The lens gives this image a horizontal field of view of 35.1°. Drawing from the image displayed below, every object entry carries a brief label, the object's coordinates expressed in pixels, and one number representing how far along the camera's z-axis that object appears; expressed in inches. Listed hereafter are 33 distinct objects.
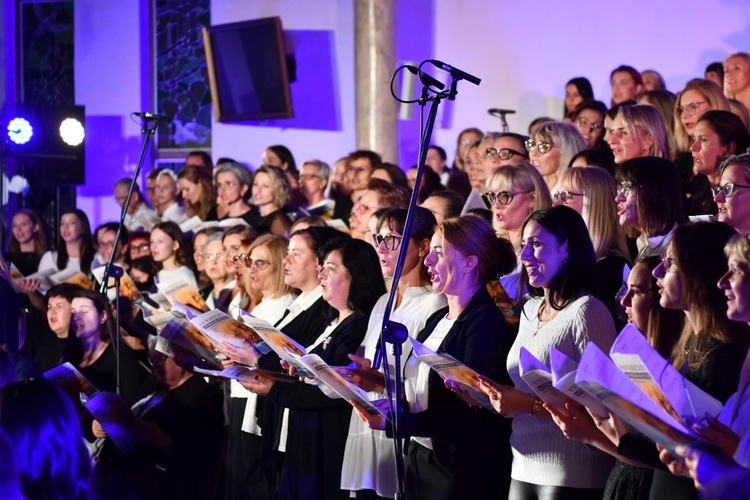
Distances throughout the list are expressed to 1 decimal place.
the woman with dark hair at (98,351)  229.5
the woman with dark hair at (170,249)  271.9
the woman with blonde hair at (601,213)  153.6
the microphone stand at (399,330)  128.6
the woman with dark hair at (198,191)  313.7
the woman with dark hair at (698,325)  115.0
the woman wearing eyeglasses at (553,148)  203.8
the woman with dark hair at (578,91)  314.8
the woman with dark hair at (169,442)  208.2
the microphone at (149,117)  234.7
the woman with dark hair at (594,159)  191.5
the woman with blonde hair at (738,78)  243.8
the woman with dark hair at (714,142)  179.8
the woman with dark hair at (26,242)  327.3
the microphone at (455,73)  131.0
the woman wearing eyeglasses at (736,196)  146.5
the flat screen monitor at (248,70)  439.5
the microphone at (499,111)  341.0
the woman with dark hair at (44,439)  91.5
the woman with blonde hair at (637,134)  192.4
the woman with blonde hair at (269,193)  276.8
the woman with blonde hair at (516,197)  177.6
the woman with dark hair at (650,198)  152.6
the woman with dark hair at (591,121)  240.8
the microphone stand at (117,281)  219.1
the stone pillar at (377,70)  405.7
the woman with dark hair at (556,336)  137.2
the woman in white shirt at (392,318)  166.2
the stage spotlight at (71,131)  295.3
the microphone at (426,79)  130.7
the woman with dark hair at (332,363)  178.7
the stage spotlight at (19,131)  282.1
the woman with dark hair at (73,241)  311.9
